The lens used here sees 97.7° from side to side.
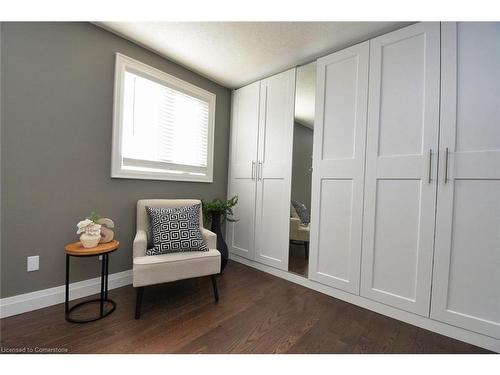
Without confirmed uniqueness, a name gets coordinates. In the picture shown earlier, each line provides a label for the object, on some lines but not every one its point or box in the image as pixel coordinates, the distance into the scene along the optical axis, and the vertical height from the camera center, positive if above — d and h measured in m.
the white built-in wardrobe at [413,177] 1.42 +0.11
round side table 1.52 -0.55
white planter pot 1.59 -0.45
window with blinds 2.11 +0.61
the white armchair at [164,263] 1.59 -0.63
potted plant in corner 2.52 -0.39
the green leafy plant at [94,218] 1.67 -0.30
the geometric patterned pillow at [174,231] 1.82 -0.42
